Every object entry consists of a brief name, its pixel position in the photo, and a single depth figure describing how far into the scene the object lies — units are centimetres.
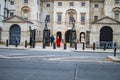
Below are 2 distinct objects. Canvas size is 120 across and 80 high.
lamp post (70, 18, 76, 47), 4407
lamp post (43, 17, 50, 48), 4490
